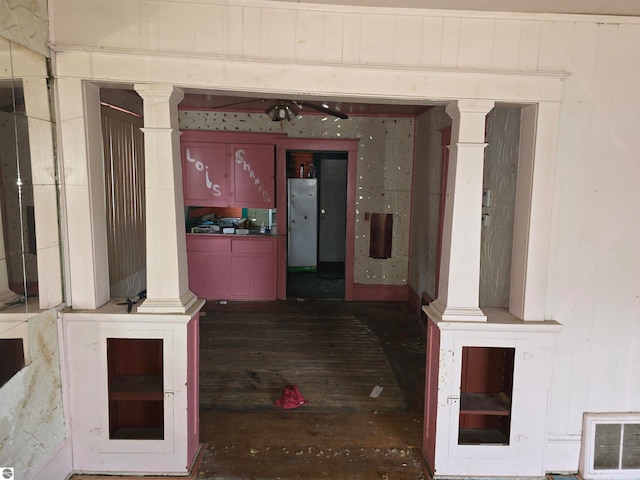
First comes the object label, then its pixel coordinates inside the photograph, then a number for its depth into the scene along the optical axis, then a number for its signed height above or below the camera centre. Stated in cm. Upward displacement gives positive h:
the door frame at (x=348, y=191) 588 -2
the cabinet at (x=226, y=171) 587 +23
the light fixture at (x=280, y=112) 409 +73
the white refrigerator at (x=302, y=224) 762 -62
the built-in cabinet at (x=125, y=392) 238 -116
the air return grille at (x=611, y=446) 256 -149
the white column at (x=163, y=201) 229 -7
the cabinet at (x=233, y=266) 598 -107
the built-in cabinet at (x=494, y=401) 246 -121
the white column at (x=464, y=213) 237 -12
